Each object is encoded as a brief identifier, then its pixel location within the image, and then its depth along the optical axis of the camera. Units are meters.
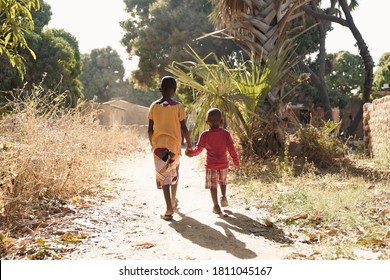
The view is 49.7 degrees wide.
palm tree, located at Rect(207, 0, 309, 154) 7.76
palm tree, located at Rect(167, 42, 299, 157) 7.04
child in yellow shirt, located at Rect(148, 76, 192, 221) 4.61
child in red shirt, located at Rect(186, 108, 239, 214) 4.80
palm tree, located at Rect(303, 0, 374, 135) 15.33
